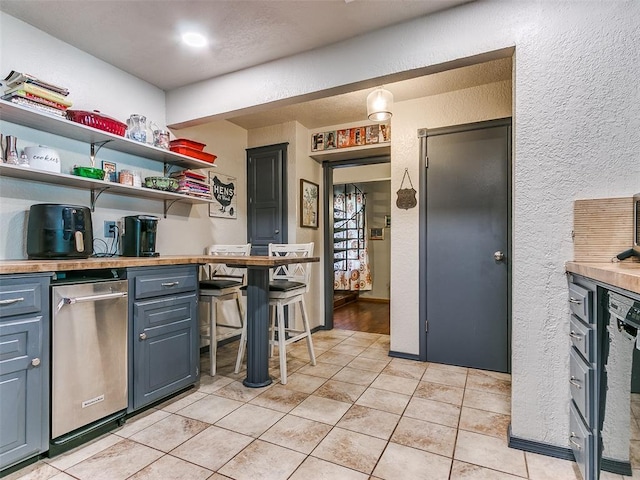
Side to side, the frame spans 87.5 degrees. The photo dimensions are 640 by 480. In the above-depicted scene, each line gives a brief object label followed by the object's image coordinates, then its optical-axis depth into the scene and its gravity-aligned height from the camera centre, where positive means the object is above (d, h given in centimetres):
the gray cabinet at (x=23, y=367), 143 -55
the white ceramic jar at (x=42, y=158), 192 +50
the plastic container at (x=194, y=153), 278 +77
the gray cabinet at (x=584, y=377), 124 -56
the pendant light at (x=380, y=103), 254 +106
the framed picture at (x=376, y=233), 636 +16
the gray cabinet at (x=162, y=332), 197 -57
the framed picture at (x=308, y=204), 381 +45
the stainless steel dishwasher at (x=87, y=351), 161 -56
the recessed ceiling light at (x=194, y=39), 212 +132
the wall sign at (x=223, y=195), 353 +52
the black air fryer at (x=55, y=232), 185 +7
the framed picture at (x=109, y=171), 244 +54
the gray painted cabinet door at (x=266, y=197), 380 +53
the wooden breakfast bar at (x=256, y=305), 224 -45
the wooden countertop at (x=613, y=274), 88 -11
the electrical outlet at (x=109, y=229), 246 +11
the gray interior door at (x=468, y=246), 278 -5
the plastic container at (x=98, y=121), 212 +81
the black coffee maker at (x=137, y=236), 238 +5
